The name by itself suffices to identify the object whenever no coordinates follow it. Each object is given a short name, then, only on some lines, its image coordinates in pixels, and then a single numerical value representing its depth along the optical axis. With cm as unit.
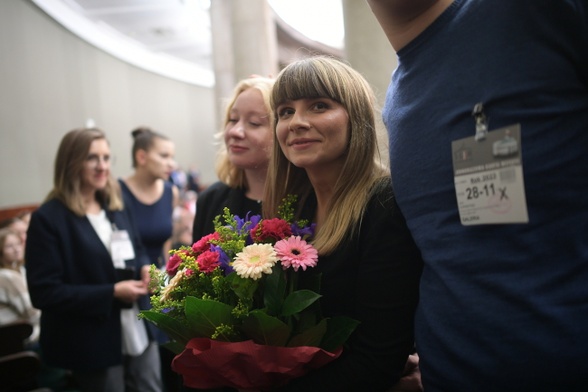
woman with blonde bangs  117
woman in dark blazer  245
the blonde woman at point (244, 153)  186
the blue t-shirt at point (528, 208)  86
